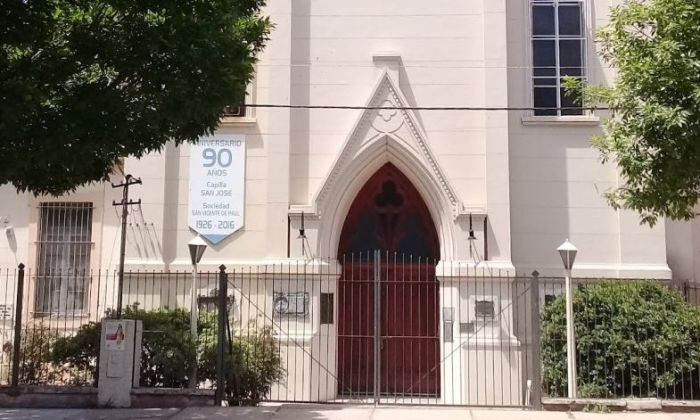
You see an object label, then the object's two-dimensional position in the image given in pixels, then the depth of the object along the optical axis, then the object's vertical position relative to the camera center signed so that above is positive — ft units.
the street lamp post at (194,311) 39.99 -0.67
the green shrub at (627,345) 41.55 -2.38
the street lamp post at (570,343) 39.09 -2.13
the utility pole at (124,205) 48.35 +5.91
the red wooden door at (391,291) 49.98 +0.59
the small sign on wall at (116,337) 38.88 -1.98
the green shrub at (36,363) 41.78 -3.58
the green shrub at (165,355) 39.96 -2.95
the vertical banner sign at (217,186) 50.62 +7.36
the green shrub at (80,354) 41.06 -3.01
